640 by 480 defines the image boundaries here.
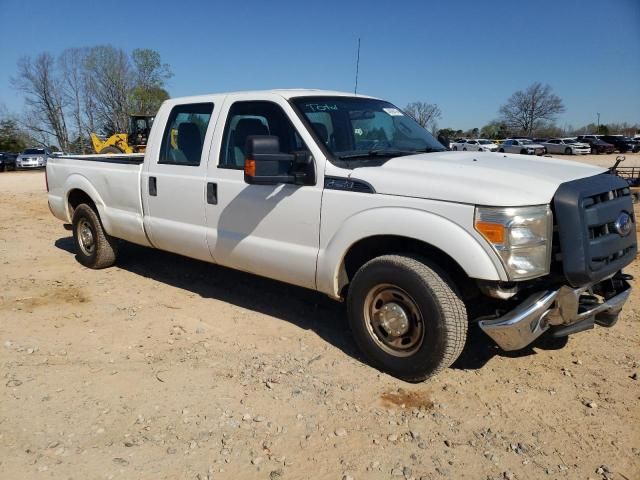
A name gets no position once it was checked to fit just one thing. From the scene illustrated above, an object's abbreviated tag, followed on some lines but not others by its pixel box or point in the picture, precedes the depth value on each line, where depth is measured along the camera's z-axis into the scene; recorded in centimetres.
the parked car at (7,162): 3375
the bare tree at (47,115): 5581
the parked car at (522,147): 4116
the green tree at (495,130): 7618
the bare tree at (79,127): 5581
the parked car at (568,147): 4294
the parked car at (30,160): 3438
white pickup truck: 311
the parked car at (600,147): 4456
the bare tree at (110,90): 5284
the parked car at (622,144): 4615
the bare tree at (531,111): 7994
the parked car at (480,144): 4060
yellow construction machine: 2383
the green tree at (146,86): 5328
